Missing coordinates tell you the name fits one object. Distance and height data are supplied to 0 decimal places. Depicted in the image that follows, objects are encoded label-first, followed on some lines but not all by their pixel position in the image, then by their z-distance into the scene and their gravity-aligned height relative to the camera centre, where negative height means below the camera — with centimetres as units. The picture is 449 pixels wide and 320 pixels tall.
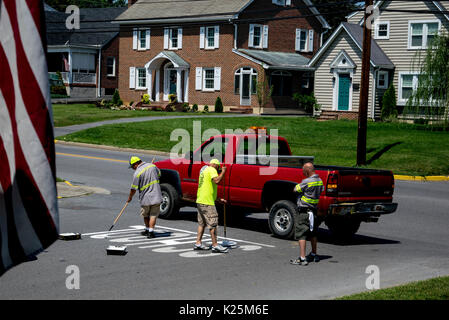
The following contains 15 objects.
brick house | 4847 +373
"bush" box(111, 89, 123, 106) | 5244 -42
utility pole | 2469 +26
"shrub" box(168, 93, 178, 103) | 5003 -5
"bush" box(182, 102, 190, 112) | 4944 -79
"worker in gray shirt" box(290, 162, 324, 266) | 1108 -189
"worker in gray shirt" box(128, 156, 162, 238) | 1288 -191
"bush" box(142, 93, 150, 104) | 5197 -26
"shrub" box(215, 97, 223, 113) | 4834 -59
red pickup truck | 1251 -181
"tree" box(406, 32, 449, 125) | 3372 +114
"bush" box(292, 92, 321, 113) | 4484 -9
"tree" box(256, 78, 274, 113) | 4675 +42
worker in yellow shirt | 1187 -191
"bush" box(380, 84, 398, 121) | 4088 -12
